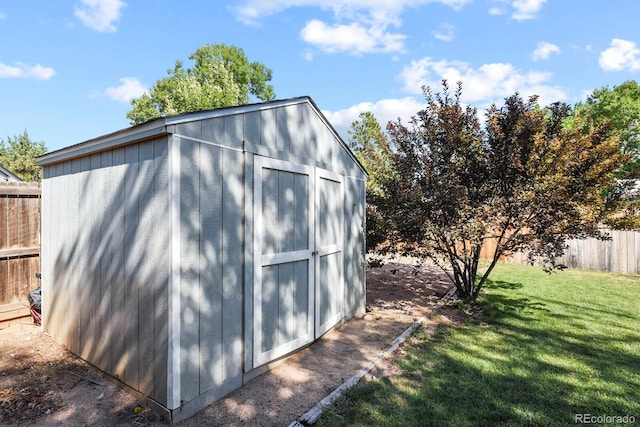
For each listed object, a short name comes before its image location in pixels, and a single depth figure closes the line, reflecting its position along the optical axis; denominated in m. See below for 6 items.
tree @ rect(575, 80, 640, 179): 21.34
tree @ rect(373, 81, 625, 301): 4.68
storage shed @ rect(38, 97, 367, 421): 2.43
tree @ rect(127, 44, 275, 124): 17.92
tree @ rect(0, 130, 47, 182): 20.47
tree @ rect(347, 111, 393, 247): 5.50
